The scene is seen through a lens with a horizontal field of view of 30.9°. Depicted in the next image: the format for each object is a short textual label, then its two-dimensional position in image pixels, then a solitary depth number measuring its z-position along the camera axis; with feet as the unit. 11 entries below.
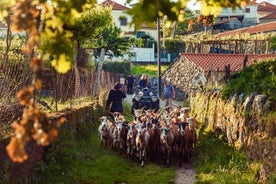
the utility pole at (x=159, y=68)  88.40
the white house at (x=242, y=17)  192.92
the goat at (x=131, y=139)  38.52
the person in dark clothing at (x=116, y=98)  49.49
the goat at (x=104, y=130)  41.57
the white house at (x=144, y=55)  151.41
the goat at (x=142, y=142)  37.47
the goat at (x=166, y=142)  37.58
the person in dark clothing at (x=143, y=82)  61.03
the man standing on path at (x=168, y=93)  63.16
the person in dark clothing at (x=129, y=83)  99.40
